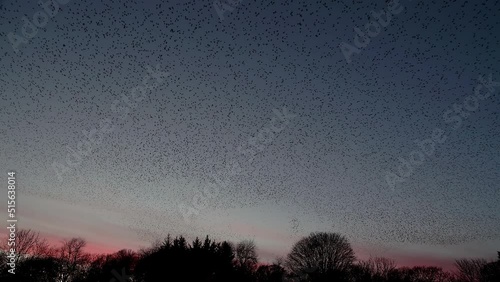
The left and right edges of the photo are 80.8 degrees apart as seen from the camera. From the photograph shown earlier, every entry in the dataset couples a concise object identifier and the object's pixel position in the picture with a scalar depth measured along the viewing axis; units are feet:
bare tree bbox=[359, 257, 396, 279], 217.60
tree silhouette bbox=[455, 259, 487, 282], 200.23
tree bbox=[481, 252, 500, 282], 178.05
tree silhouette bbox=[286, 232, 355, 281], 222.07
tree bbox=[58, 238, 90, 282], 246.47
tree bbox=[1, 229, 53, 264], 161.99
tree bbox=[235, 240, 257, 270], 278.11
